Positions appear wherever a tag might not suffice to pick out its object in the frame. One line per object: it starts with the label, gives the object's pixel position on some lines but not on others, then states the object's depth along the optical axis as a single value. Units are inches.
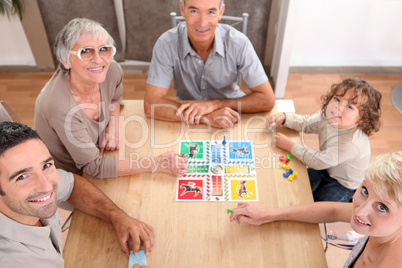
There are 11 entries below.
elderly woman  68.5
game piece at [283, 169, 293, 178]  67.6
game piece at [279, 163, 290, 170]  68.9
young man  49.6
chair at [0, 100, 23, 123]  59.9
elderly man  80.1
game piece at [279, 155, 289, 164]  70.2
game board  65.2
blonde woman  46.6
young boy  70.2
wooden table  56.5
